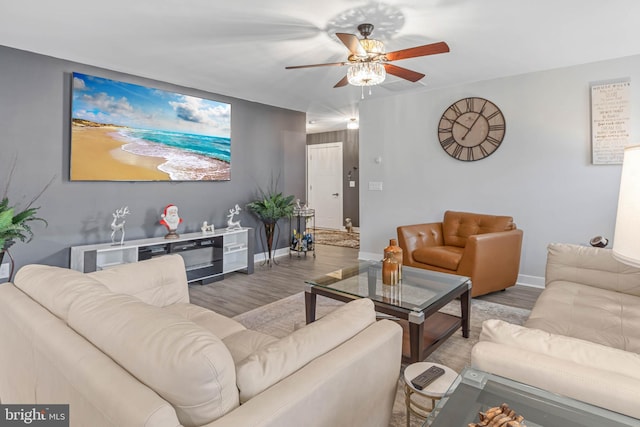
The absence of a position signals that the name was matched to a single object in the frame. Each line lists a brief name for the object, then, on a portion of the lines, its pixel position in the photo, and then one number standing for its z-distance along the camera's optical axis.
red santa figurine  4.00
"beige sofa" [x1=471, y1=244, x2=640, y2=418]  0.91
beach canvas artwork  3.55
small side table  1.28
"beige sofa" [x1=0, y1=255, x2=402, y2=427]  0.81
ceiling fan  2.48
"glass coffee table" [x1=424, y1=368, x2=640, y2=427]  0.93
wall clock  4.25
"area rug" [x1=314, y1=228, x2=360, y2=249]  6.76
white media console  3.42
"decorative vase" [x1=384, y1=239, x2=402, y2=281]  2.59
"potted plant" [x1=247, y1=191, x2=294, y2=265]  5.07
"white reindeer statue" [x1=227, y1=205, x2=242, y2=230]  4.71
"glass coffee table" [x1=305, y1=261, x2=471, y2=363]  2.06
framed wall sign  3.52
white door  8.65
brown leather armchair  3.37
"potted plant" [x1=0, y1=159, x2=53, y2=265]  2.66
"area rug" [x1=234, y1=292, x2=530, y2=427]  2.36
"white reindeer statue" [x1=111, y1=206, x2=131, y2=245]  3.68
